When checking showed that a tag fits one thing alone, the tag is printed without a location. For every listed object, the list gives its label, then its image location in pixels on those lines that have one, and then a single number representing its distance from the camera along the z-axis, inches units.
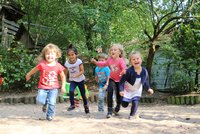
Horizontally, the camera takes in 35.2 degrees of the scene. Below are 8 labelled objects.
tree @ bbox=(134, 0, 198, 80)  532.1
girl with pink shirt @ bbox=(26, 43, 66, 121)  219.0
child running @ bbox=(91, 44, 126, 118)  245.1
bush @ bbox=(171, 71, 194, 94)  489.7
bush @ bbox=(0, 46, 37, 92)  445.1
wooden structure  609.3
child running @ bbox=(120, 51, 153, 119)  234.4
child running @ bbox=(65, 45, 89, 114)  265.0
